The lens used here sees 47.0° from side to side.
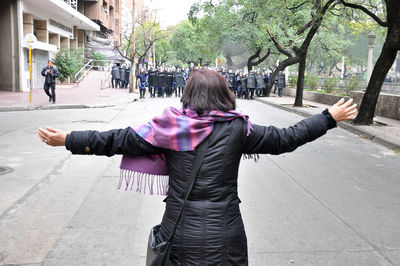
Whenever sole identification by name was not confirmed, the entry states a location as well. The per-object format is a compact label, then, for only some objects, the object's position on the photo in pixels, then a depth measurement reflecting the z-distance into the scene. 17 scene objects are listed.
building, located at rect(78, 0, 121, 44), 48.91
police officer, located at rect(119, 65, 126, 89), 35.91
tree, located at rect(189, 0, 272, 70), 32.60
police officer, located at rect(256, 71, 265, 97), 31.01
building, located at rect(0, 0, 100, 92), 25.64
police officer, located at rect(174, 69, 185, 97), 30.30
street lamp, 25.70
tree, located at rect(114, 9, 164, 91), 31.02
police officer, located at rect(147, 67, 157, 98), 28.42
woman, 2.29
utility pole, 30.92
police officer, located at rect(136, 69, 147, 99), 26.64
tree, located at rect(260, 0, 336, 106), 17.33
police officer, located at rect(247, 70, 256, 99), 29.85
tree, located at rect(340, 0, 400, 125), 13.48
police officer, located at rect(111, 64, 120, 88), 35.41
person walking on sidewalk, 18.73
